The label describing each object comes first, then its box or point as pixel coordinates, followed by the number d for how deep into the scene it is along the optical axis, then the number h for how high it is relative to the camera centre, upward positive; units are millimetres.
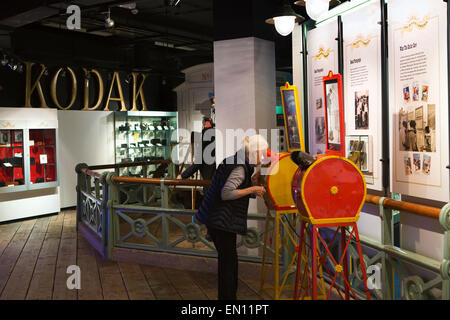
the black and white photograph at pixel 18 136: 8984 +315
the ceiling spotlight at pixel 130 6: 7168 +2198
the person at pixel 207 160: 6090 -140
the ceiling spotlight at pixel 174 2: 5633 +1754
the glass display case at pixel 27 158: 8875 -115
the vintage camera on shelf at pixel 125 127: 11305 +557
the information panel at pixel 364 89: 4219 +520
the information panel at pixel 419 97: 3471 +361
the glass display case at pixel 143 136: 11328 +333
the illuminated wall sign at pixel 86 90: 9812 +1402
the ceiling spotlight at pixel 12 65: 8812 +1636
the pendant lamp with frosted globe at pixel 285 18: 4555 +1246
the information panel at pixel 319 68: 4860 +837
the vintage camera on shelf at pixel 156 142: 12026 +190
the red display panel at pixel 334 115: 3445 +233
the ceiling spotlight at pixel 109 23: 7514 +2044
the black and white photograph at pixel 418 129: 3586 +116
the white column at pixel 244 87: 5602 +727
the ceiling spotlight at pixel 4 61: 8743 +1712
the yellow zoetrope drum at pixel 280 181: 4039 -295
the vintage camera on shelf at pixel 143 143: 11798 +169
